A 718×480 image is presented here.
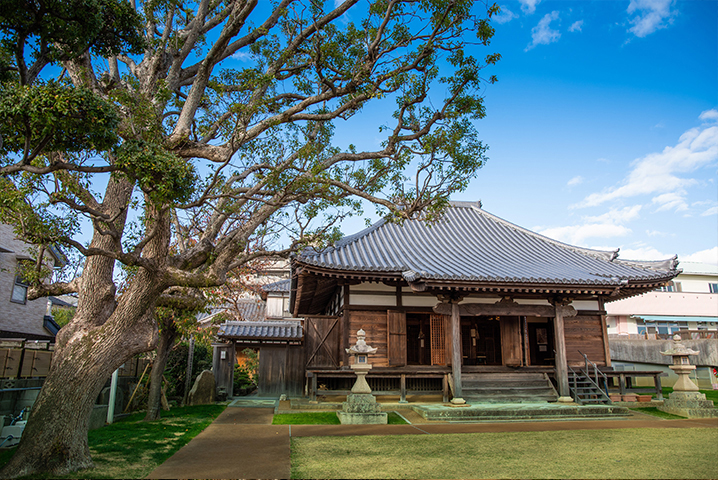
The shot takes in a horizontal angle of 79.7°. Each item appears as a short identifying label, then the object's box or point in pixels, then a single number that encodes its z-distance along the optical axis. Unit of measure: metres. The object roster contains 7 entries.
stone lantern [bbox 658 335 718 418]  11.33
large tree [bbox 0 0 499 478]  5.52
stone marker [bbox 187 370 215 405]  15.62
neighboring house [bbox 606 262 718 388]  31.97
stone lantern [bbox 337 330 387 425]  9.89
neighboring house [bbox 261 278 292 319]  23.71
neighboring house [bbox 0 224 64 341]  17.83
